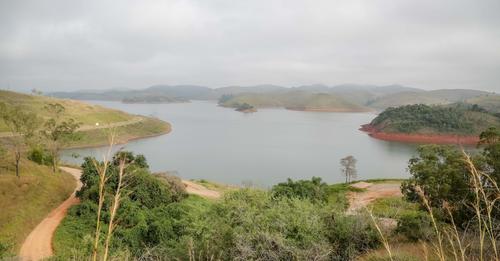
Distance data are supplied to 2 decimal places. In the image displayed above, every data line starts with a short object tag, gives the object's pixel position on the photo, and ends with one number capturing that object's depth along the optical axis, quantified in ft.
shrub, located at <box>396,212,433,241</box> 44.96
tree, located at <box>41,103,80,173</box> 104.94
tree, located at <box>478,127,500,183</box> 47.24
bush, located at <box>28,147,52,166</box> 111.14
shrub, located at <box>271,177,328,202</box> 81.49
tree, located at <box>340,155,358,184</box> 150.21
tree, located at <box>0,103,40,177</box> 96.63
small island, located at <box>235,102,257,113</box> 611.96
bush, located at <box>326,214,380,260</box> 42.24
